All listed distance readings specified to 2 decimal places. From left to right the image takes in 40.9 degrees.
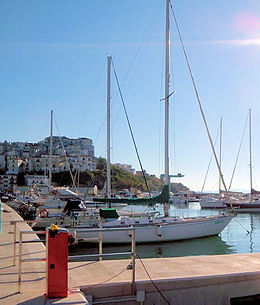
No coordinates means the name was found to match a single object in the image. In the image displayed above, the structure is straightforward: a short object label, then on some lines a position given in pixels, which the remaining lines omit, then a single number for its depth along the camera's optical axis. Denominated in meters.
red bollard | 5.84
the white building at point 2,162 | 130.00
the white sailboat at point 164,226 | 21.06
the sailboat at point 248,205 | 54.44
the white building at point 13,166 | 126.81
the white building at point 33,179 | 109.99
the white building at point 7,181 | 113.06
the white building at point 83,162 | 131.75
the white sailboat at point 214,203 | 59.31
